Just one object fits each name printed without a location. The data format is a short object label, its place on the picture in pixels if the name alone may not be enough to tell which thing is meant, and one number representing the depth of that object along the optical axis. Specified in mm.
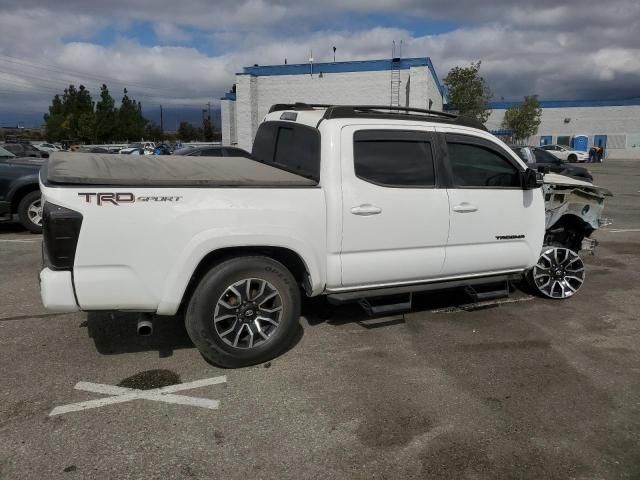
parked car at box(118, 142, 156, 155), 29359
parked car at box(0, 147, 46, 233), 8828
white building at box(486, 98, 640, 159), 51344
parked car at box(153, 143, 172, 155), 27164
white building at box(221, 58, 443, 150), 27203
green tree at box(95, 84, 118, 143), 59438
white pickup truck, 3408
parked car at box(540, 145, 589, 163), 43250
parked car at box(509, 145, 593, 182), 17203
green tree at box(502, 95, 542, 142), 49344
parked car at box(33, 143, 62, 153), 39844
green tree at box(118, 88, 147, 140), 63938
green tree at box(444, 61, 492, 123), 37875
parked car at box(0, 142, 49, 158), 24039
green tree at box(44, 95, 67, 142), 58828
